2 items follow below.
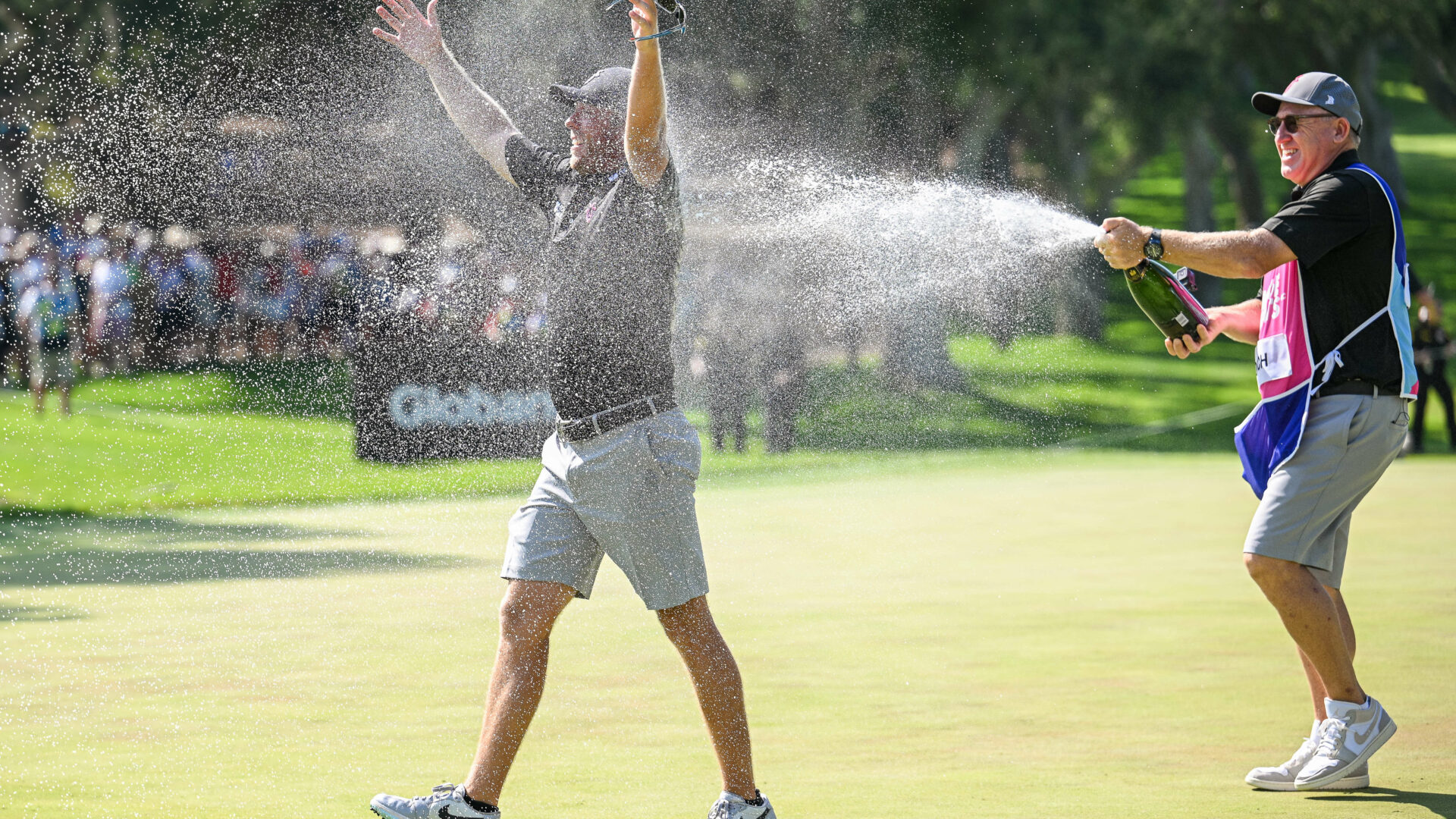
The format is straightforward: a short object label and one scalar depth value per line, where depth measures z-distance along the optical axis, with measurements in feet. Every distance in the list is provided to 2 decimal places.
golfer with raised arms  30.73
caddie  35.06
